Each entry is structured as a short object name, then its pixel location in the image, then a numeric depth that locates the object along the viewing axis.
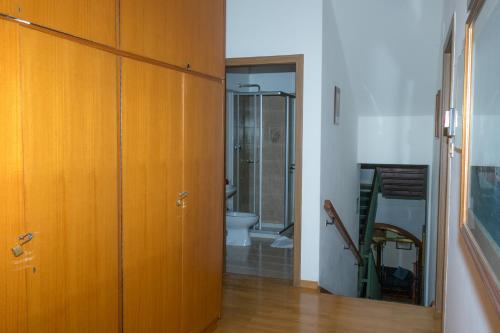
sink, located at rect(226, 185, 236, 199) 5.78
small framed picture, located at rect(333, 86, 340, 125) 4.60
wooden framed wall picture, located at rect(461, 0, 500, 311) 0.90
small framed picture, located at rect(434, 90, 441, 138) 4.33
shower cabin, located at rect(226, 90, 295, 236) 6.23
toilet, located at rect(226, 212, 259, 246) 5.62
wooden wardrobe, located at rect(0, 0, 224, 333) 1.56
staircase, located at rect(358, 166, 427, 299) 6.62
